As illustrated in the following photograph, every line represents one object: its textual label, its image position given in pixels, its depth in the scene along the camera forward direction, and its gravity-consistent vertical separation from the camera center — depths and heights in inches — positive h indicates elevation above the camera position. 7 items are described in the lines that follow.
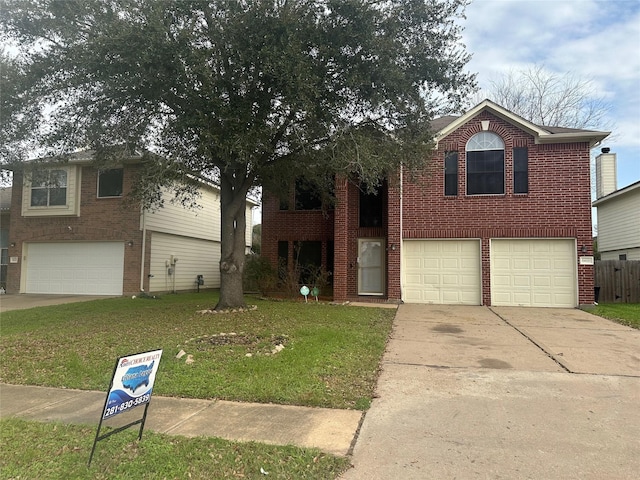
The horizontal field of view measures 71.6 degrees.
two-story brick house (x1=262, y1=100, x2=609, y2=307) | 533.6 +49.4
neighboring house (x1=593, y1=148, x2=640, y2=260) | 712.4 +86.8
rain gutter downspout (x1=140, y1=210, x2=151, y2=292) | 649.0 +12.7
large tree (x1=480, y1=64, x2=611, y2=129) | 996.6 +345.8
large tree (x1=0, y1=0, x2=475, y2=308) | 321.7 +142.2
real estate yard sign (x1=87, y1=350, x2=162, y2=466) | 134.6 -40.5
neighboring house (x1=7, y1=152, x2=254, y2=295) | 656.4 +31.1
